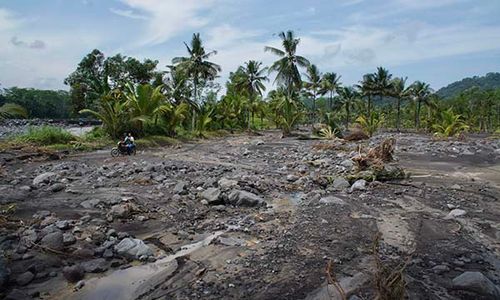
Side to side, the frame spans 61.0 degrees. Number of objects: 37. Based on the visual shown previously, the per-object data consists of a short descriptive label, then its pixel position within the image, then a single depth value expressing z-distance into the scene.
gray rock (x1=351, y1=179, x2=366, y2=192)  13.54
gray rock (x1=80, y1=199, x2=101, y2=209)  10.41
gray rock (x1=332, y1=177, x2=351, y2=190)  13.98
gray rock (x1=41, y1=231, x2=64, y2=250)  7.76
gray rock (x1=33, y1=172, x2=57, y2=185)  13.55
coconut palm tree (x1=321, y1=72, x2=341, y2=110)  61.19
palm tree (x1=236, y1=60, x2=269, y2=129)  51.00
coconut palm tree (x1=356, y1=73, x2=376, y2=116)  61.88
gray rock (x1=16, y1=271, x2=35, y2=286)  6.62
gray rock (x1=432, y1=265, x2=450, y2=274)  7.14
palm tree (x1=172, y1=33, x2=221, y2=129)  39.84
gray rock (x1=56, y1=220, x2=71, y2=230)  8.74
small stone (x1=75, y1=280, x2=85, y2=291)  6.63
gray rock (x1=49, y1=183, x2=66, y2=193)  12.20
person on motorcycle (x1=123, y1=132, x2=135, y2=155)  21.73
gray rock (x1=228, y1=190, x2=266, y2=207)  11.47
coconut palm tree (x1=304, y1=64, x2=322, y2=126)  58.72
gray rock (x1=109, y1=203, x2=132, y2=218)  9.79
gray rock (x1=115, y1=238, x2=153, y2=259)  7.80
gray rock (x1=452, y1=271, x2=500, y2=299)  6.34
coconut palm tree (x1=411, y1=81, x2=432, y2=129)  64.06
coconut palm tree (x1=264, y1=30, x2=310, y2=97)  42.94
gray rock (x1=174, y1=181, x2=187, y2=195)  12.35
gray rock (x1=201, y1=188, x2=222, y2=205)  11.43
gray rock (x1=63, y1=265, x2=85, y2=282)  6.91
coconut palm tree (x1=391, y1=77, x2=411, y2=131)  64.31
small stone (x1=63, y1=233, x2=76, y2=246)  8.01
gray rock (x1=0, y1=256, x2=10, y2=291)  6.41
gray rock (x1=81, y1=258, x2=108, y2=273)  7.23
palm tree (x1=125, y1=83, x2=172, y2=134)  29.08
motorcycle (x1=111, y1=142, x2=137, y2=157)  21.50
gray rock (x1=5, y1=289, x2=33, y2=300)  6.15
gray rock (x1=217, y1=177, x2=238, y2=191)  12.59
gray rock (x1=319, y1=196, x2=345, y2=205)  11.52
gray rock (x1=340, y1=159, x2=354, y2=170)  18.00
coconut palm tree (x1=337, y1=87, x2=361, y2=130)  65.31
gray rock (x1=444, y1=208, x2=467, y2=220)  10.52
